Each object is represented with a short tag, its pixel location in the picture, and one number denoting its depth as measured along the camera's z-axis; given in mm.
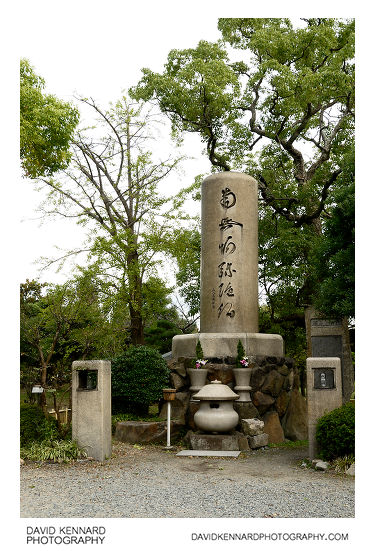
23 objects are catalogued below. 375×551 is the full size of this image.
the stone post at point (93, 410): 7578
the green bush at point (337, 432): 6887
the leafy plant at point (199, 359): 9880
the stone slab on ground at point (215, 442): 8805
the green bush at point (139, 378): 10273
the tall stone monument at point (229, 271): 10602
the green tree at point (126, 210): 14414
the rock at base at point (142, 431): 9352
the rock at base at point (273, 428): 9977
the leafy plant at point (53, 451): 7387
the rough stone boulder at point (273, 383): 10258
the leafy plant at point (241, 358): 9742
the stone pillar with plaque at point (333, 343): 12281
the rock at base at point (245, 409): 9602
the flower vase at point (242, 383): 9703
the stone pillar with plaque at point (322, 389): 7656
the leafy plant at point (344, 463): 6801
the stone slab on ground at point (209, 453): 8367
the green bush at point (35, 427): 7811
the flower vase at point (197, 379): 9766
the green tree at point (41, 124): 10117
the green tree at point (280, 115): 13734
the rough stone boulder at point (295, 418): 10578
